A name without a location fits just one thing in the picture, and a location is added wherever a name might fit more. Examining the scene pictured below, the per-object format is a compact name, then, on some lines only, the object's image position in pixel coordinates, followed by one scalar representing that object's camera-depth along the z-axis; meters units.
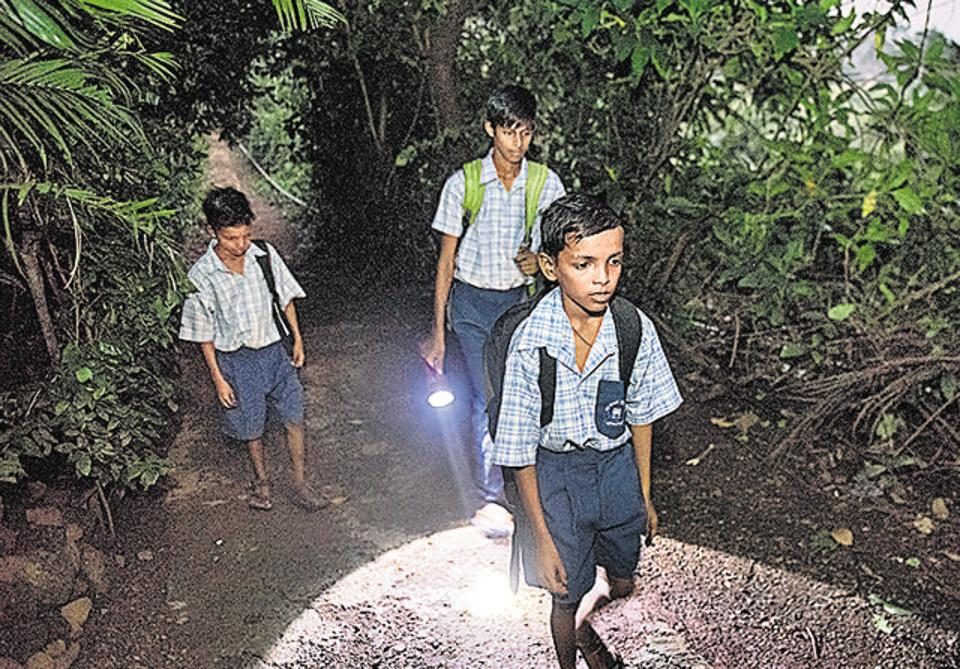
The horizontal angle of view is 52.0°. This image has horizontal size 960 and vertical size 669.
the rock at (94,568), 3.79
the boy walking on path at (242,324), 3.83
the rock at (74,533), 3.82
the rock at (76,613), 3.56
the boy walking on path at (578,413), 2.66
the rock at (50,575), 3.62
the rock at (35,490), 3.90
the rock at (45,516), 3.81
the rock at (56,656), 3.35
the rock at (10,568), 3.58
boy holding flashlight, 3.86
